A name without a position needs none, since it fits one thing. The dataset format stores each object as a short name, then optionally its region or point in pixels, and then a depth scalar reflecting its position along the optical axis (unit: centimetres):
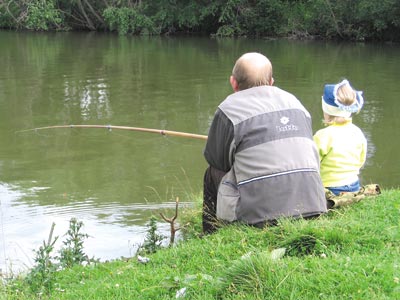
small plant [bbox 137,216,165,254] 470
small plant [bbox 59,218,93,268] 445
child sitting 438
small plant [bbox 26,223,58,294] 379
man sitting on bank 384
